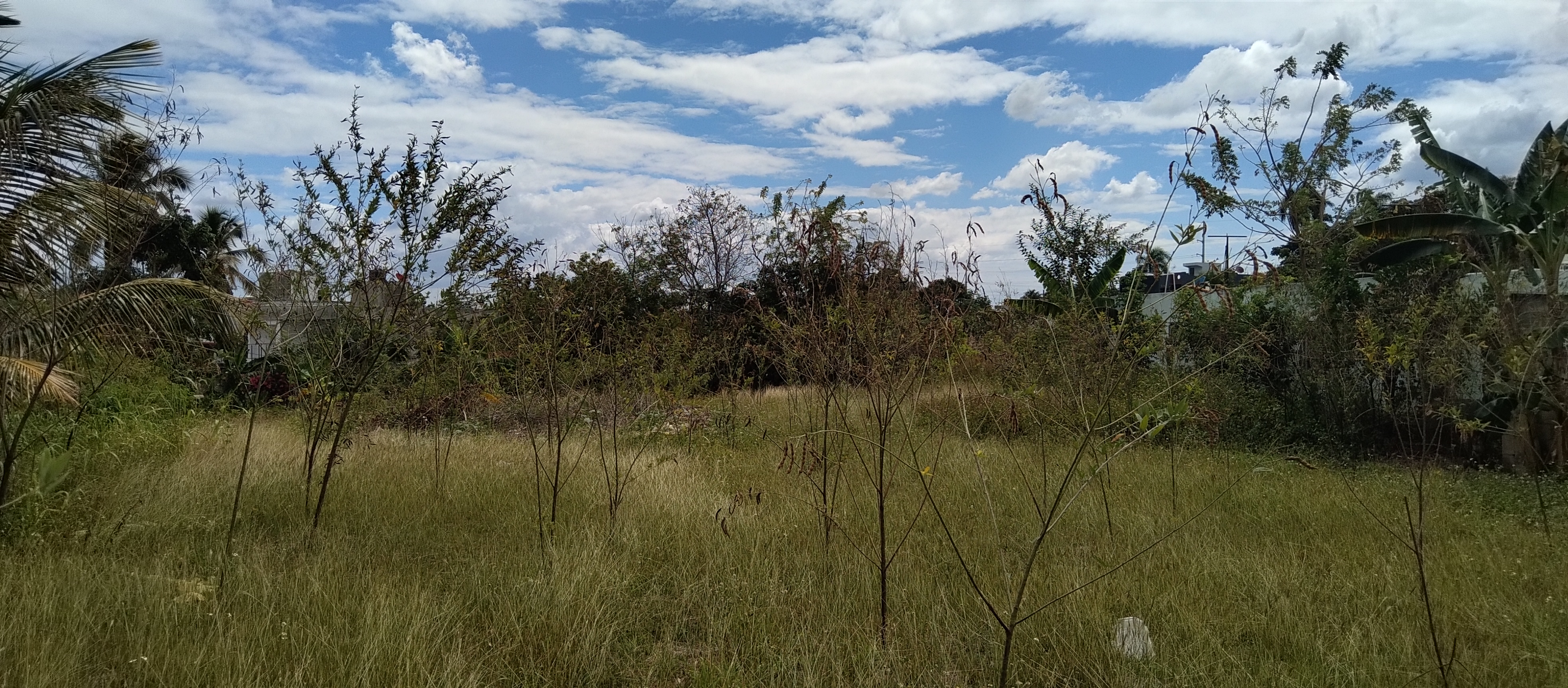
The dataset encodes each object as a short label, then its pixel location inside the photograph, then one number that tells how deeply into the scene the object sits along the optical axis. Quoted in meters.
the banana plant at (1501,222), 8.96
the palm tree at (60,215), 4.91
